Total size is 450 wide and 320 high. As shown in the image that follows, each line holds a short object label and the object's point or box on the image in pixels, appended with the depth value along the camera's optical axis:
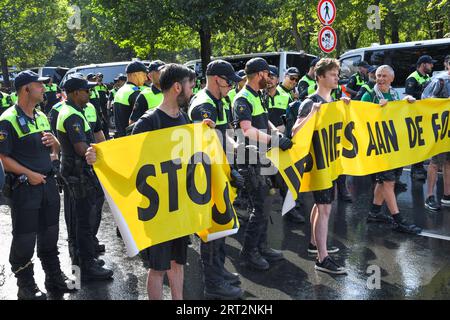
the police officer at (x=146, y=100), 6.13
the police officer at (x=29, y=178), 4.36
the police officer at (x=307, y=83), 9.70
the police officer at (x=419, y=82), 9.42
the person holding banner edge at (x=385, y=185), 6.21
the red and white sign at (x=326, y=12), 10.84
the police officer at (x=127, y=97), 6.63
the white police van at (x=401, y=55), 12.18
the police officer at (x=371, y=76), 10.02
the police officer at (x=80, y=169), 4.77
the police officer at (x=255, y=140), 4.96
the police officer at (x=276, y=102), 7.64
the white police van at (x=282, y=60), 16.09
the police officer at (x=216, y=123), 4.60
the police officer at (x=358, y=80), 11.60
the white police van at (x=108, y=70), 17.92
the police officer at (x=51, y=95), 15.91
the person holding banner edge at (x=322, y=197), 5.05
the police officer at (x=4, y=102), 13.38
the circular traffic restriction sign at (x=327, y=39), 10.84
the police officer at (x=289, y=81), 8.51
